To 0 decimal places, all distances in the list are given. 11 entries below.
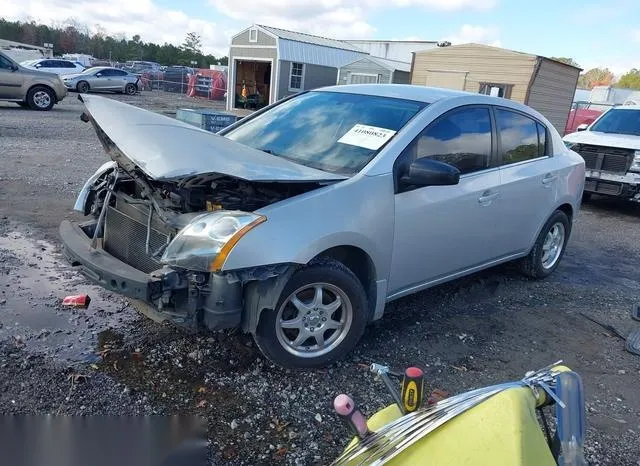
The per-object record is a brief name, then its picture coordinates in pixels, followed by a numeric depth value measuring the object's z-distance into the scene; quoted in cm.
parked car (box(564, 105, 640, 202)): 896
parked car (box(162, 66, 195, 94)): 3897
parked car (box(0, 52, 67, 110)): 1580
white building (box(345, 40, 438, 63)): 3625
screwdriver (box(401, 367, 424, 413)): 177
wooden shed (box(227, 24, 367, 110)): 2667
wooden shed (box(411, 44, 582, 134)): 1855
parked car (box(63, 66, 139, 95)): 2717
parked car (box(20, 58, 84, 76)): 2733
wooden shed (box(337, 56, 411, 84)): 2366
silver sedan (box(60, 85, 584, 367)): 286
